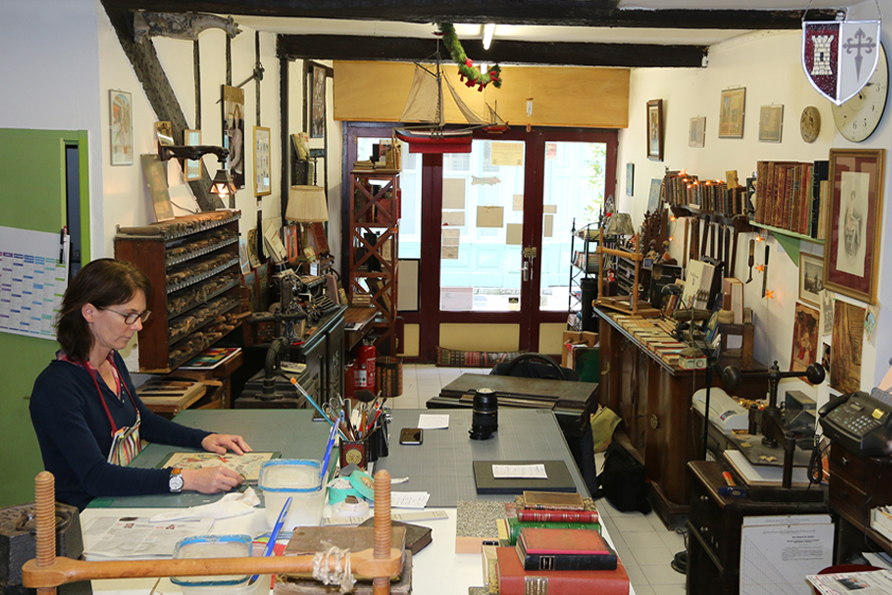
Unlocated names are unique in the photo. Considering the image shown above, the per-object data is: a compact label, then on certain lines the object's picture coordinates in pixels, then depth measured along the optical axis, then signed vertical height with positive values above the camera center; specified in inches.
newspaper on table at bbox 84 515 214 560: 88.2 -38.5
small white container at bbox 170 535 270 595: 69.7 -32.5
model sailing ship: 225.9 +21.3
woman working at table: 103.0 -28.7
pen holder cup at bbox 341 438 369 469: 115.2 -35.7
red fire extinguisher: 314.3 -64.9
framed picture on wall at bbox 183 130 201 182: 193.5 +7.6
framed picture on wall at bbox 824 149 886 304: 133.6 -2.6
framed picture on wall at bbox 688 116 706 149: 265.0 +23.5
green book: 89.4 -35.4
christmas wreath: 226.5 +40.2
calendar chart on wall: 152.4 -16.3
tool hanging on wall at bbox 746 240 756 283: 224.8 -12.9
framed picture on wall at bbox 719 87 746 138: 236.2 +27.3
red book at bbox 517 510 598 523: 90.0 -34.4
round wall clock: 131.5 +16.6
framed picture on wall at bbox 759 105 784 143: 211.0 +21.8
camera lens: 134.5 -35.1
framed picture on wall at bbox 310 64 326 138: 316.8 +36.2
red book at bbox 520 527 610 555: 82.6 -34.8
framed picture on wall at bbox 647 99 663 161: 306.5 +28.3
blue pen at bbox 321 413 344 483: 94.0 -29.3
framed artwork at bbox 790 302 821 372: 190.4 -30.6
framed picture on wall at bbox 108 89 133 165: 156.1 +13.2
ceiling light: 238.6 +49.3
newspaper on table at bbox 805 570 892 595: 108.3 -50.2
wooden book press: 51.3 -23.3
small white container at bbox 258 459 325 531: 90.6 -32.5
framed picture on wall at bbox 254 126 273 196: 258.2 +10.5
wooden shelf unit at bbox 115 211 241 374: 157.1 -17.3
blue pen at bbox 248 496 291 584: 69.4 -29.2
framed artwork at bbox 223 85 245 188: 228.7 +18.8
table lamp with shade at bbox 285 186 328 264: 275.4 -2.7
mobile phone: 132.4 -38.4
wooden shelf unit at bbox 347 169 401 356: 329.4 -17.3
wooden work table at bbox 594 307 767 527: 212.5 -60.2
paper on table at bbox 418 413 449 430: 141.6 -38.9
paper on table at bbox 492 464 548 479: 116.4 -38.7
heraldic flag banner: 116.5 +22.0
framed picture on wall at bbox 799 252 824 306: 187.3 -16.6
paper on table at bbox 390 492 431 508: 106.9 -39.5
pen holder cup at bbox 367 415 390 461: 123.1 -36.4
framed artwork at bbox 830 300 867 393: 139.8 -24.3
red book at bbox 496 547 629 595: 81.3 -37.5
